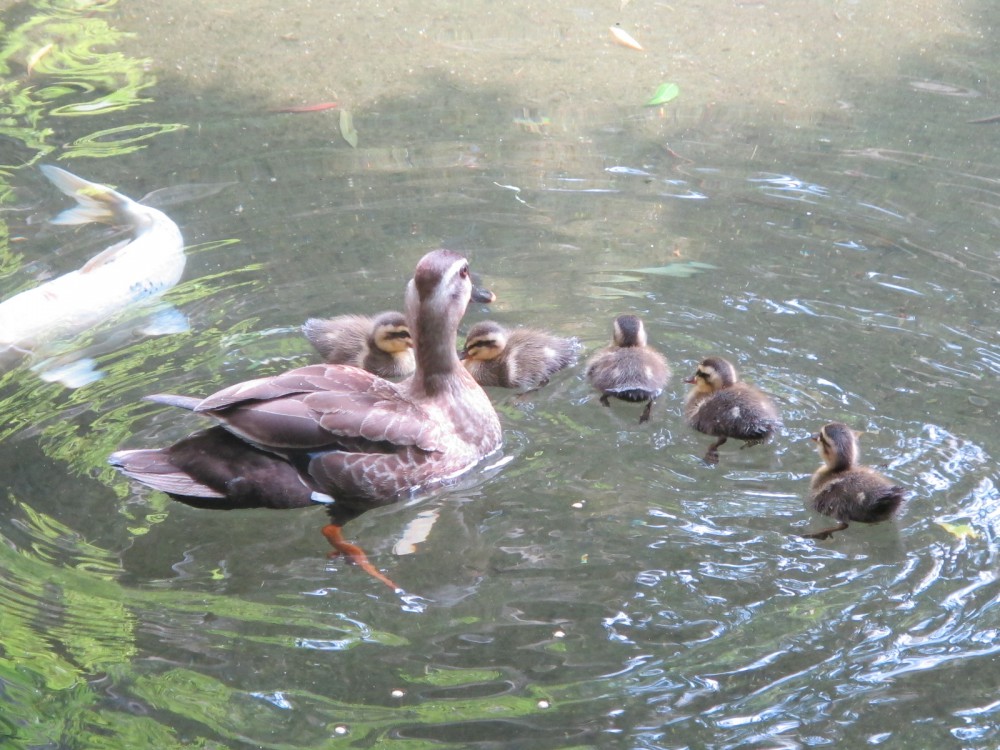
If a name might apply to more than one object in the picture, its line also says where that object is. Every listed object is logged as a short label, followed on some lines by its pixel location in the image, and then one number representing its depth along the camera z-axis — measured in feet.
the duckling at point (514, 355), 15.88
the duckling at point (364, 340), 16.02
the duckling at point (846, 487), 12.41
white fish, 16.31
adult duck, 12.92
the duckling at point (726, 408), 13.99
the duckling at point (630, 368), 14.94
